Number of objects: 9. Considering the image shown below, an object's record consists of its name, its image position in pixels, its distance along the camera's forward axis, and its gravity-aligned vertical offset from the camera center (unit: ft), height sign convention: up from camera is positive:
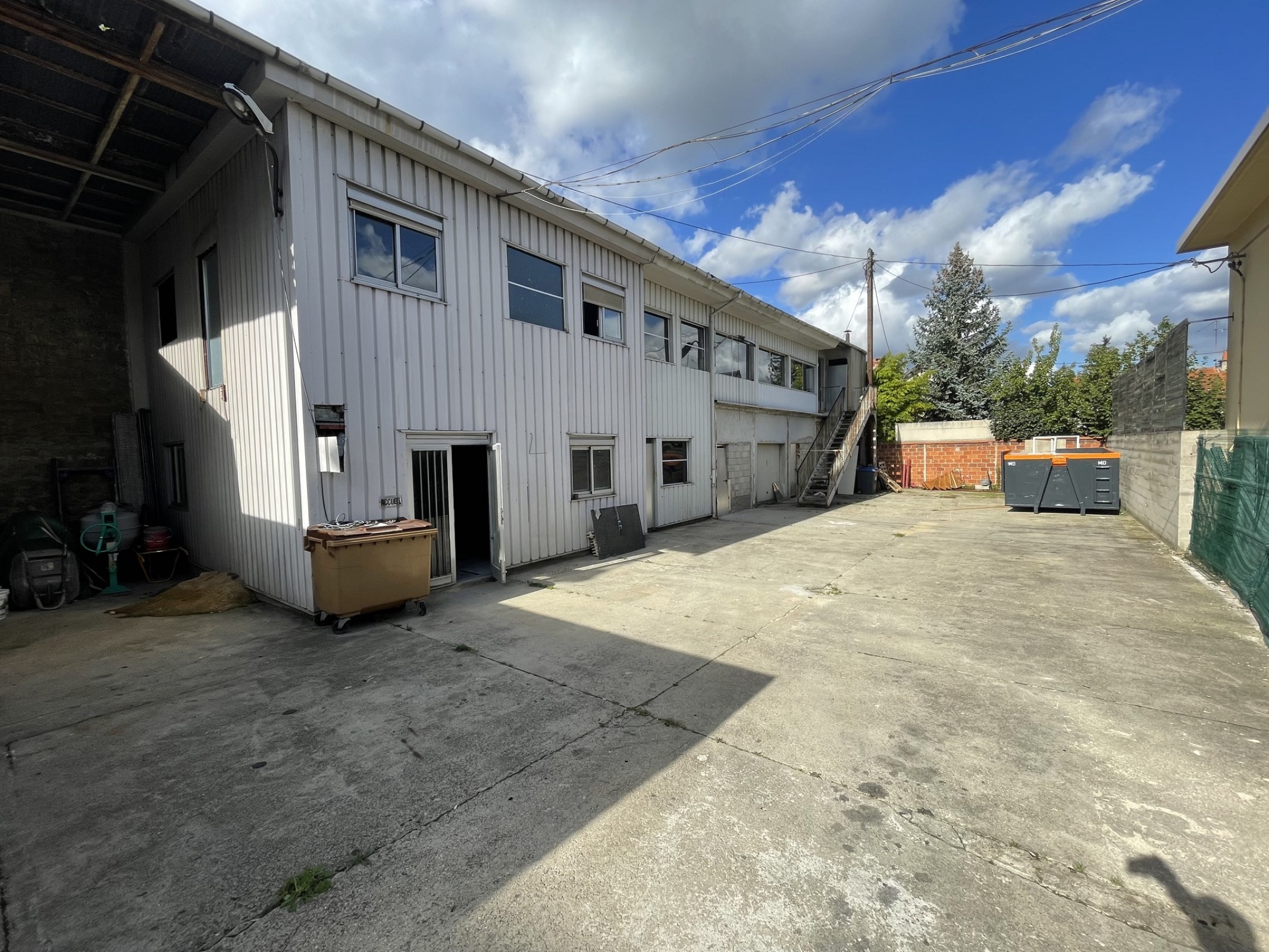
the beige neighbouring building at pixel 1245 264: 25.45 +9.83
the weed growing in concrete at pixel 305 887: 6.91 -5.91
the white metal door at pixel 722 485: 45.75 -3.40
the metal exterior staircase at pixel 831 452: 52.06 -0.74
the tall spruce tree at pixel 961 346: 85.92 +16.52
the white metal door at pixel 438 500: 22.21 -2.10
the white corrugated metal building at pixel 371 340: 18.72 +5.14
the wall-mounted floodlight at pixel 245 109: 16.05 +11.15
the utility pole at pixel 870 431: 65.92 +1.76
